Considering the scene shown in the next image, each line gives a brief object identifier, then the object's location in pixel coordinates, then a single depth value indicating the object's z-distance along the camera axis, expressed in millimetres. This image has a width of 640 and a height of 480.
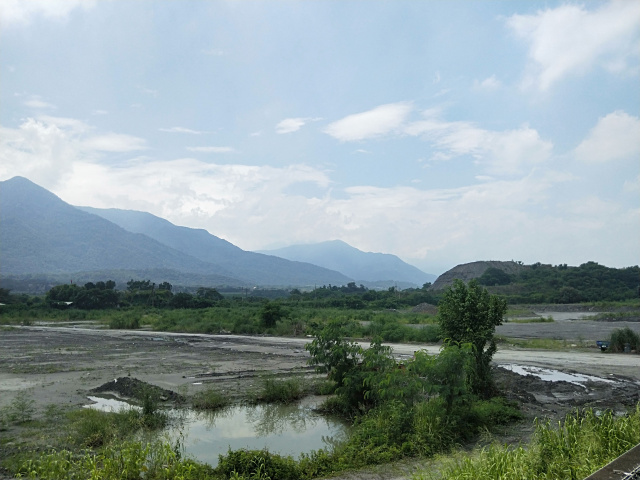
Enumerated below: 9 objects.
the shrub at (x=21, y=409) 12633
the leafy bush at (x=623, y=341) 25562
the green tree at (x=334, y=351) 12789
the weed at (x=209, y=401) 14250
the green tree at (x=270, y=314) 46031
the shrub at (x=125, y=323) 54875
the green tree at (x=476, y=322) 13047
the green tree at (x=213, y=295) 101700
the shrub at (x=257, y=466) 8070
